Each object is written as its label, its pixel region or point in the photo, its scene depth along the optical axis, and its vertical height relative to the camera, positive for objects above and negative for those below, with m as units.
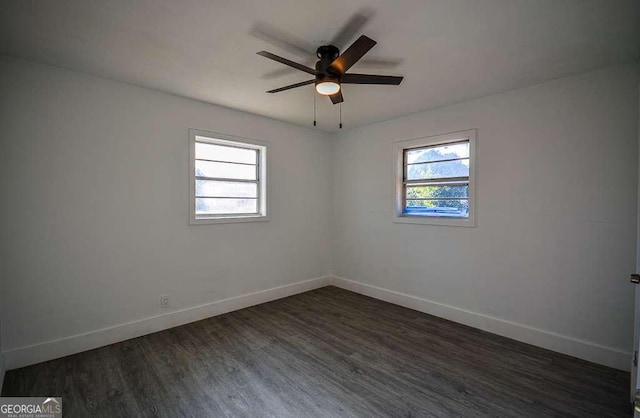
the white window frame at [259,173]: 3.38 +0.39
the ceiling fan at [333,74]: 2.04 +0.97
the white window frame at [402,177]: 3.31 +0.36
